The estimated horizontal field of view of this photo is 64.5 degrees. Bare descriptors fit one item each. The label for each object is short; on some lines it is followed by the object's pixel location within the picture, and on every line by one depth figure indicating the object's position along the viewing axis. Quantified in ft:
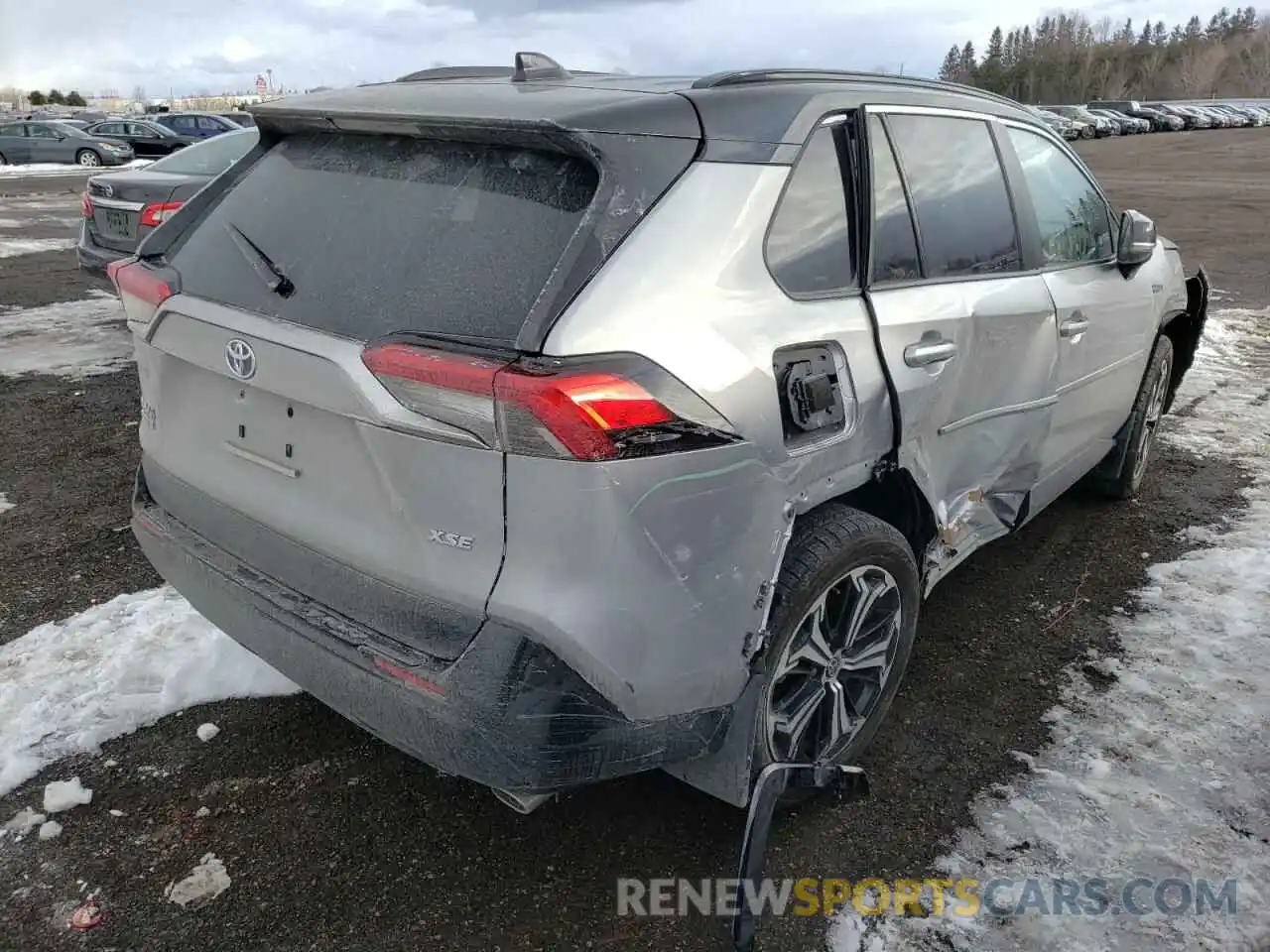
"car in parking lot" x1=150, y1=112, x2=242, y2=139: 89.81
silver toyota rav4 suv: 6.46
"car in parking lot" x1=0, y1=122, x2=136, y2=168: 94.27
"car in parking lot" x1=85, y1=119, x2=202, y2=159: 93.04
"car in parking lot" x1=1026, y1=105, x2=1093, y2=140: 155.31
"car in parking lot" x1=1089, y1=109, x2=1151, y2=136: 184.34
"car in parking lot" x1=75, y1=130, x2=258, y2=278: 24.98
